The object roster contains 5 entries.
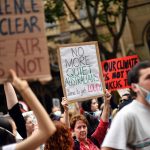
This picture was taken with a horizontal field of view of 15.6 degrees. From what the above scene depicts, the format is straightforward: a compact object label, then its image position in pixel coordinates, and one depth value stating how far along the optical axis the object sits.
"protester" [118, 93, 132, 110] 6.78
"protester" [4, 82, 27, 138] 4.65
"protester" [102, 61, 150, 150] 3.68
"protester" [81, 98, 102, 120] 8.63
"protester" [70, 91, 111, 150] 5.34
